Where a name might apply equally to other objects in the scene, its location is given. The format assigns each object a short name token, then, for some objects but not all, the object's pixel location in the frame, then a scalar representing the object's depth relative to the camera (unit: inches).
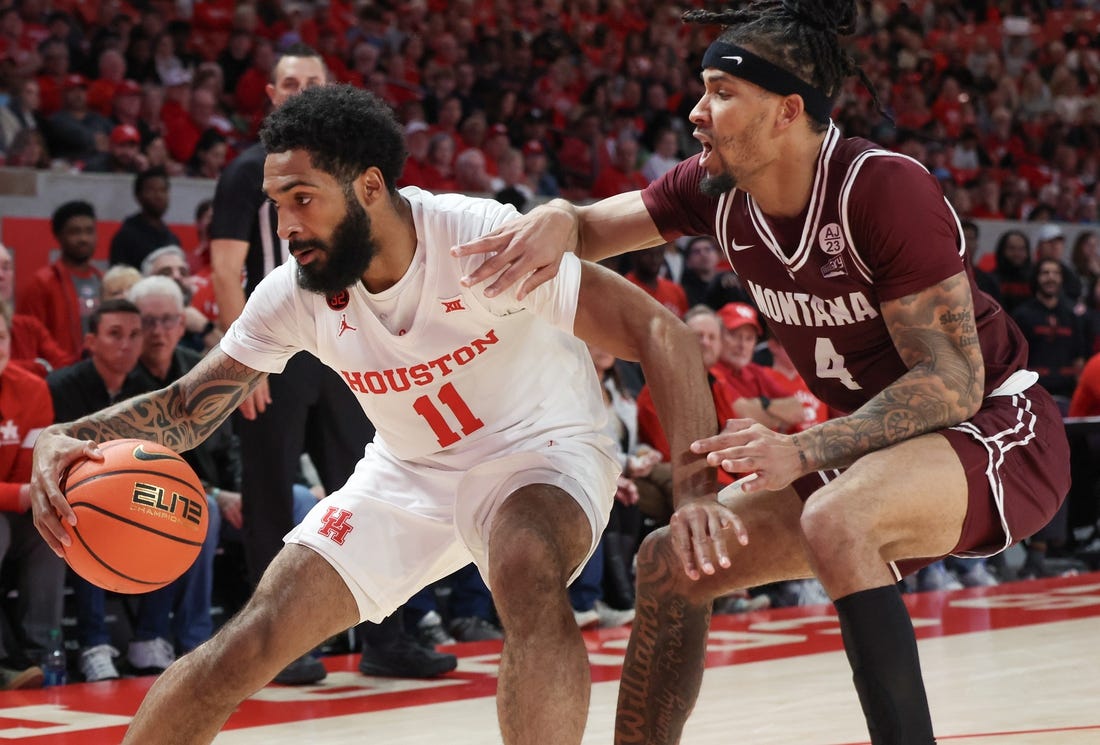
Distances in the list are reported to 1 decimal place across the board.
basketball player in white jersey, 257.1
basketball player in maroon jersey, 235.7
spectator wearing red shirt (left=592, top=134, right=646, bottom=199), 967.0
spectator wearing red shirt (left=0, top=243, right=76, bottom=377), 559.8
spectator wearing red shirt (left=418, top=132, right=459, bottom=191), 851.2
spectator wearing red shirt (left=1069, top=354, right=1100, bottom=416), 710.5
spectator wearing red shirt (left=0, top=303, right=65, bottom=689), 444.5
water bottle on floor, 442.4
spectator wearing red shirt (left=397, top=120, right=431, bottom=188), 835.2
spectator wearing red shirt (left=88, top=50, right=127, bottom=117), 828.1
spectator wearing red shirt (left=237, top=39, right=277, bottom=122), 904.4
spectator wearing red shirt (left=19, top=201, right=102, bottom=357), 583.7
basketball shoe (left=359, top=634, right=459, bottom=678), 434.8
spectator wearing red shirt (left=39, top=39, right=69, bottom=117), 812.8
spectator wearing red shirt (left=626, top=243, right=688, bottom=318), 699.3
